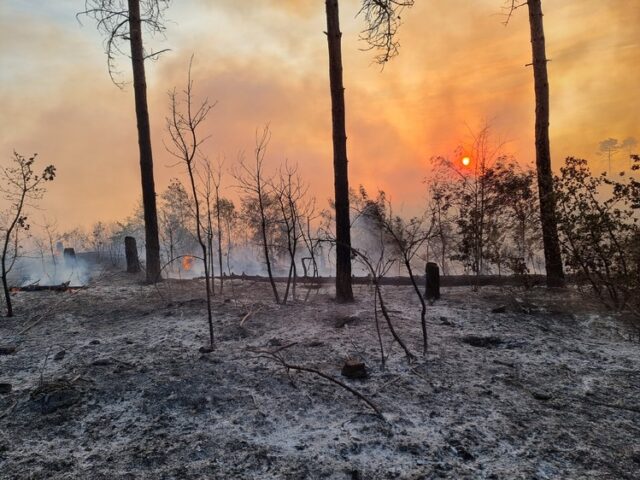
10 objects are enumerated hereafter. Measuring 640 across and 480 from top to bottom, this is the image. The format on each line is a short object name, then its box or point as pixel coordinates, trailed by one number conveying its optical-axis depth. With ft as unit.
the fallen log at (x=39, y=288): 31.09
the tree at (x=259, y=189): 25.58
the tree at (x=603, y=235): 20.03
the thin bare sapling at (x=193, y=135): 17.87
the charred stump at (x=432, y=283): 27.37
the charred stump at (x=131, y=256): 41.14
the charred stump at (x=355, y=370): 14.25
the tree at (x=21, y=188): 23.76
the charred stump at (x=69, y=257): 74.91
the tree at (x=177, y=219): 127.24
